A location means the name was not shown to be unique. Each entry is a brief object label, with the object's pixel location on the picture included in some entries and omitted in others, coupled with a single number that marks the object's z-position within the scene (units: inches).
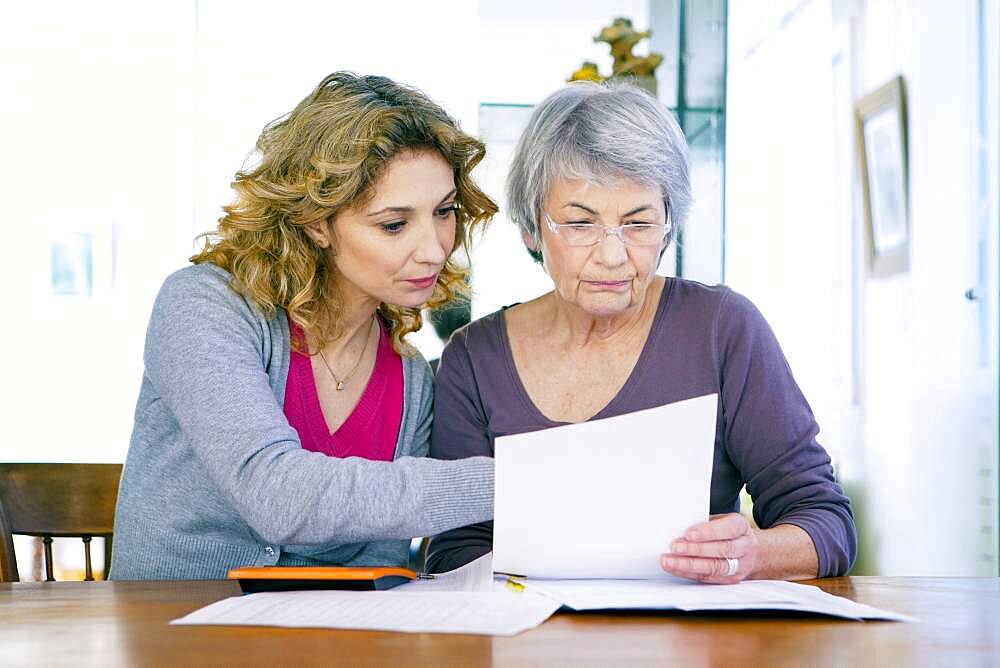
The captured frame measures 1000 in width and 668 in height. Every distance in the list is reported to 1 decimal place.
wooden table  35.8
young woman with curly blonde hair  58.4
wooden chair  64.3
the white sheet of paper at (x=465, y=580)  49.3
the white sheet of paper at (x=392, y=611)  39.9
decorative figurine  123.1
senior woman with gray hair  63.1
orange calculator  47.3
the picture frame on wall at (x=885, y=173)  157.6
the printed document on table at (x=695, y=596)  42.6
